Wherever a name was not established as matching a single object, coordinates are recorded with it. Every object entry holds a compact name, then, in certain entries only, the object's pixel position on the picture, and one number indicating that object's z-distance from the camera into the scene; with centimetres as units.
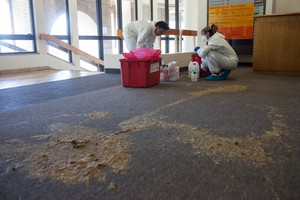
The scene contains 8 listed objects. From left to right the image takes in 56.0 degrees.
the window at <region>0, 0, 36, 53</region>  469
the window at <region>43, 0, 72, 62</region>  536
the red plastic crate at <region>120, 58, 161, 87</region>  295
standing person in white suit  358
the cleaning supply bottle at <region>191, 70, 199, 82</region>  344
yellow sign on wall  523
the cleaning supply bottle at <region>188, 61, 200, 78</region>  349
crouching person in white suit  348
